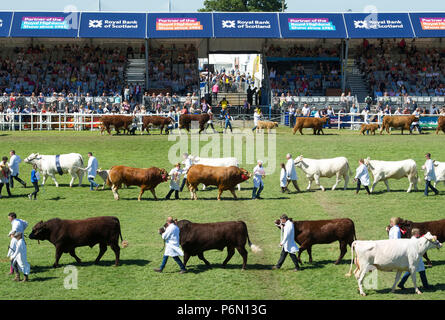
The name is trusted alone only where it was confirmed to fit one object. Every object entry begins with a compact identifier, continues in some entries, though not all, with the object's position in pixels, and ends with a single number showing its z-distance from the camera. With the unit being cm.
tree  9100
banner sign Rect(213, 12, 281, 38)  4578
